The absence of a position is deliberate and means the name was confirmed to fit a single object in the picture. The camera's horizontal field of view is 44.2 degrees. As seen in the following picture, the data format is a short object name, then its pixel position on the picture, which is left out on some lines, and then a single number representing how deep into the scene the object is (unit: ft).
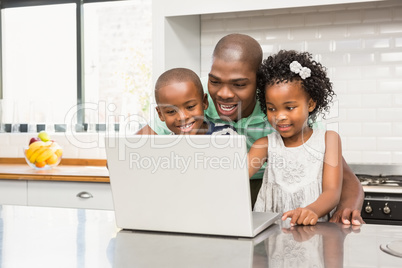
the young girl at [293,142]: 4.79
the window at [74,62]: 11.40
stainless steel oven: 7.38
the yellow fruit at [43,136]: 10.47
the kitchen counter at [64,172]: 8.82
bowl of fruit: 9.86
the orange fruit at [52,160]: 9.97
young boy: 5.15
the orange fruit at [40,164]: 9.86
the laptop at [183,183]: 3.15
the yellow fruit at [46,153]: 9.84
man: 5.24
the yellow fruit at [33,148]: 9.93
